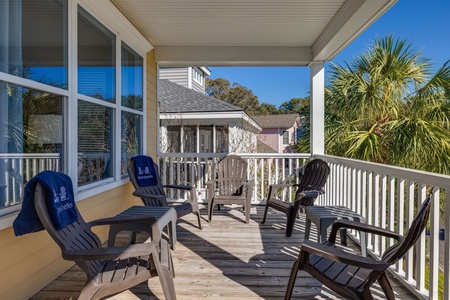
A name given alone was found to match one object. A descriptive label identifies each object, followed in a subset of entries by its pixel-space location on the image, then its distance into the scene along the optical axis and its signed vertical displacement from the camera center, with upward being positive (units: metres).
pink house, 21.05 +1.32
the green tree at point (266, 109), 25.30 +3.42
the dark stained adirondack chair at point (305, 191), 3.82 -0.55
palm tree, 4.91 +0.71
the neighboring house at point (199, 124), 9.55 +0.77
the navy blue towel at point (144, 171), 3.93 -0.30
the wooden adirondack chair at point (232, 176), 4.87 -0.44
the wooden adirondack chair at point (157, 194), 3.54 -0.57
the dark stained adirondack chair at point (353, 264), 1.73 -0.76
